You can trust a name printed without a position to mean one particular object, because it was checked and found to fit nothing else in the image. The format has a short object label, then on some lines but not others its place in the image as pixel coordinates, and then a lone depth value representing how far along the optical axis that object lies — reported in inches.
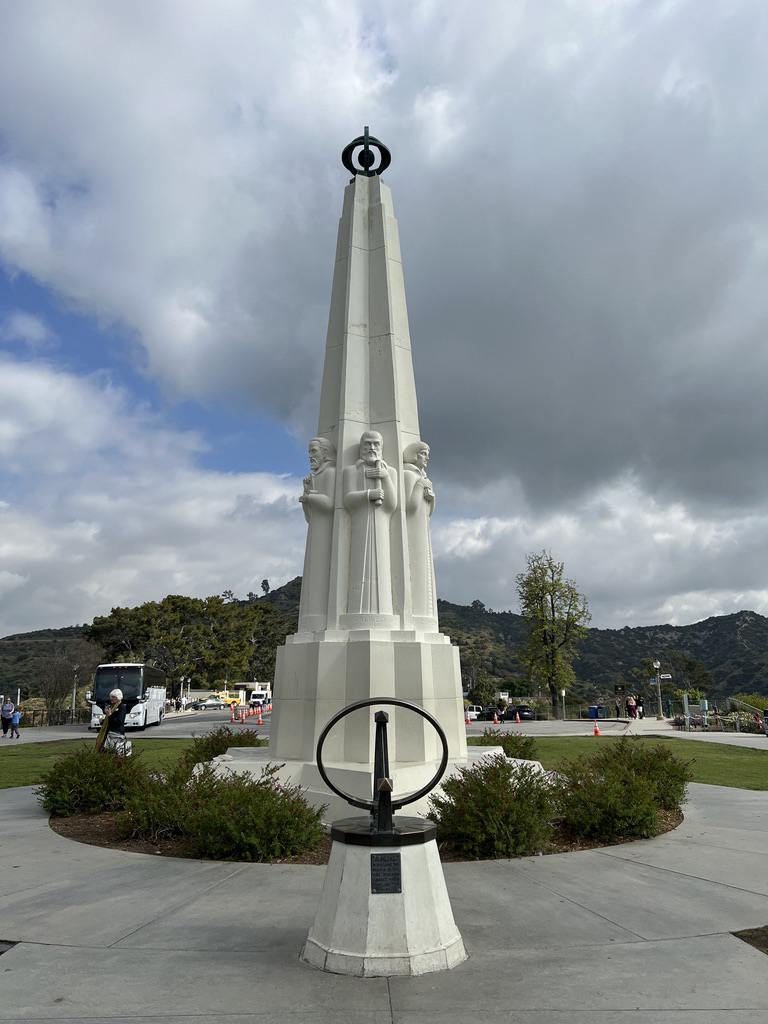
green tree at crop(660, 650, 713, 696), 3853.3
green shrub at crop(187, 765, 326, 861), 288.0
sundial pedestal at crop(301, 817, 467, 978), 167.8
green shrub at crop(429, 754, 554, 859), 292.8
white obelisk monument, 391.5
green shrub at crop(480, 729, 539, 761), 518.6
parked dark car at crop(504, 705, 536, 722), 1729.8
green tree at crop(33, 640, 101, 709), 2287.2
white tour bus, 1376.7
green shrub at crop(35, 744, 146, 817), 393.1
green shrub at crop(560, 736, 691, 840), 320.2
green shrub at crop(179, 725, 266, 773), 478.5
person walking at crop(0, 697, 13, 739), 1149.7
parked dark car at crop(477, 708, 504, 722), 1718.8
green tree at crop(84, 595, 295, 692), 2497.5
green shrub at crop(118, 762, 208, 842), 316.8
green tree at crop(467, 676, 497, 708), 2598.4
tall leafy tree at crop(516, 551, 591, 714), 1934.1
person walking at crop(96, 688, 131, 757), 458.3
